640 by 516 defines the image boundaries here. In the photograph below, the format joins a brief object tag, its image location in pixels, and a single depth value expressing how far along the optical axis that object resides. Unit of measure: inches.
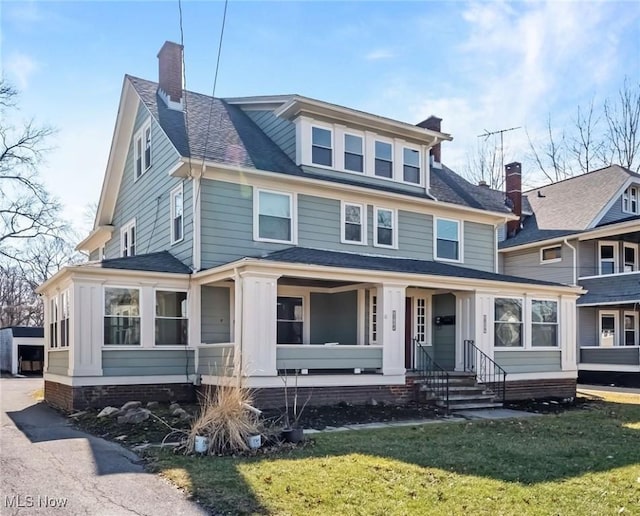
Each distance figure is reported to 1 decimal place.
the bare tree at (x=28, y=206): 1278.3
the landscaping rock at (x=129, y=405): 466.3
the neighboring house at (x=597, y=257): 863.7
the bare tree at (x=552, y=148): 1521.9
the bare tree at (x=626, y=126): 1387.8
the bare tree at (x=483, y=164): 1577.3
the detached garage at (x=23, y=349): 1178.6
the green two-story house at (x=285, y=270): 518.3
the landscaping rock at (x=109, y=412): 450.9
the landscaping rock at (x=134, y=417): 422.9
